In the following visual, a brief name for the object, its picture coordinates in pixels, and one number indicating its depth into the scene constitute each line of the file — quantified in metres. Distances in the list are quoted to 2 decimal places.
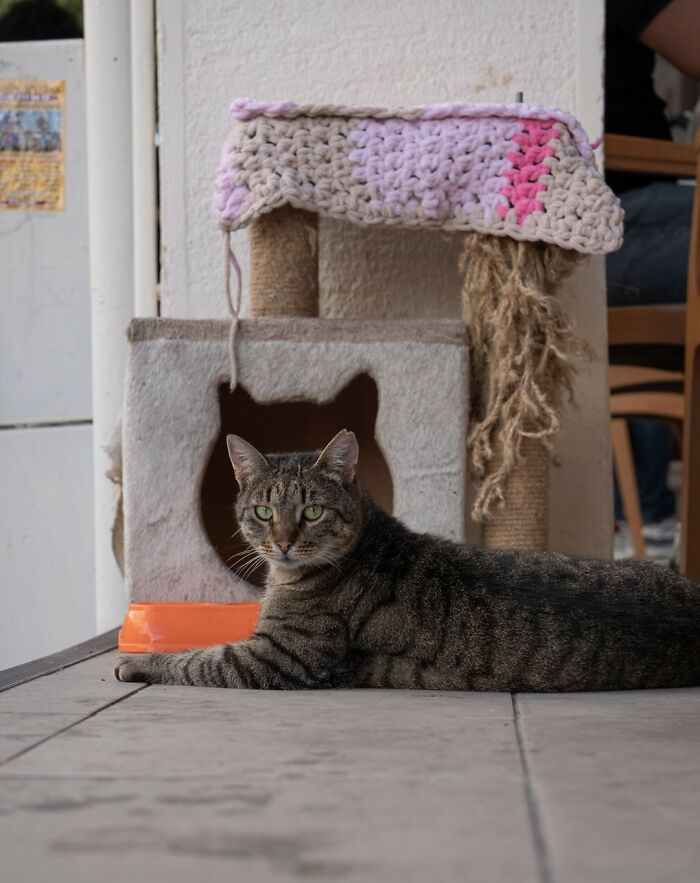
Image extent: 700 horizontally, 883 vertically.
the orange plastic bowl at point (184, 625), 2.27
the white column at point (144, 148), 2.95
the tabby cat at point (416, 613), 1.83
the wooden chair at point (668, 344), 2.85
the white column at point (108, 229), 3.04
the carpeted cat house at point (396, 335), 2.45
